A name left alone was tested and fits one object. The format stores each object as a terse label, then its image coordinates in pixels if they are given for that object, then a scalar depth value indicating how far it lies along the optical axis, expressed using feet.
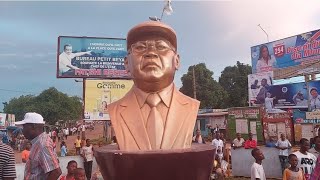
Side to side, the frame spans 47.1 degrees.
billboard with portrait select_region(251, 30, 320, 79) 66.08
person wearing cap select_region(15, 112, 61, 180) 12.44
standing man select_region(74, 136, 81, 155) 46.32
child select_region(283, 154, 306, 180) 16.24
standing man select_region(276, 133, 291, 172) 32.71
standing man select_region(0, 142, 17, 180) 13.28
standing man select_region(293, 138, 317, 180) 17.94
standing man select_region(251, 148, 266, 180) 18.15
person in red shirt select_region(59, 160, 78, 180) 17.19
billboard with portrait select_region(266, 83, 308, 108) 71.82
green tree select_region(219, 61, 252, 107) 122.11
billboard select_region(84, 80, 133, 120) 63.52
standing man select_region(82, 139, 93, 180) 34.35
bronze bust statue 11.38
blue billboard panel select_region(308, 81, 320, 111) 67.00
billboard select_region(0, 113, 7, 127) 118.06
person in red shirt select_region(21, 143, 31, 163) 30.45
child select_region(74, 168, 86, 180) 15.17
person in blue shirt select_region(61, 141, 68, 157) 44.50
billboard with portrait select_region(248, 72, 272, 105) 76.59
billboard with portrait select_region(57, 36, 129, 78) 65.98
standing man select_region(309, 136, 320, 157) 15.53
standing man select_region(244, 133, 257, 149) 35.48
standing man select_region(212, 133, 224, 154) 35.06
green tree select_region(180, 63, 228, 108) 111.14
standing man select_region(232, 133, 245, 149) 36.78
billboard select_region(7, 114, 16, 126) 128.06
